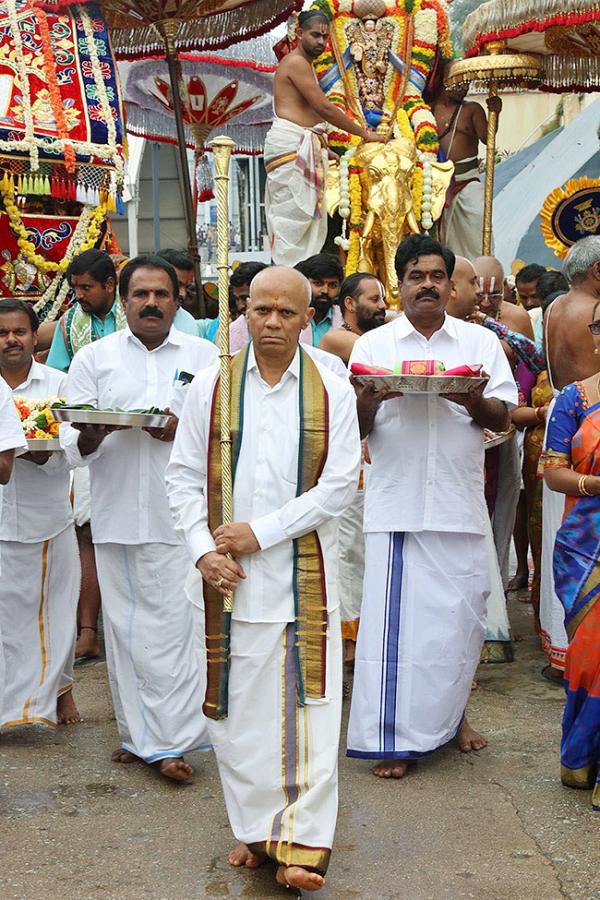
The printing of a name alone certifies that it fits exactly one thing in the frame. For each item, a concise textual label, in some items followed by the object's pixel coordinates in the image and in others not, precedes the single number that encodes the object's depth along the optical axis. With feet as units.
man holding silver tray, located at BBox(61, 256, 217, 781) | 16.71
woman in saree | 15.34
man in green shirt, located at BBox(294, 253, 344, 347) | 22.26
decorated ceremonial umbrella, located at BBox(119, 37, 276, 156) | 40.93
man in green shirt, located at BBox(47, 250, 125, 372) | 21.70
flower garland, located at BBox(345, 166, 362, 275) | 31.60
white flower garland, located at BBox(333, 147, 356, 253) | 31.32
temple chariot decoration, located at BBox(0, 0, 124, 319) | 25.54
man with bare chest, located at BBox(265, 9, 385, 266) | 28.45
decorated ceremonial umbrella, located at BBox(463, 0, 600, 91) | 28.91
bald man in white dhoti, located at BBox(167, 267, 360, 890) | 12.78
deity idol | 32.50
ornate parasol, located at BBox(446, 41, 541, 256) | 30.73
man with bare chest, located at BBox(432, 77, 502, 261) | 34.45
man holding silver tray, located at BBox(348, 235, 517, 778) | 16.56
